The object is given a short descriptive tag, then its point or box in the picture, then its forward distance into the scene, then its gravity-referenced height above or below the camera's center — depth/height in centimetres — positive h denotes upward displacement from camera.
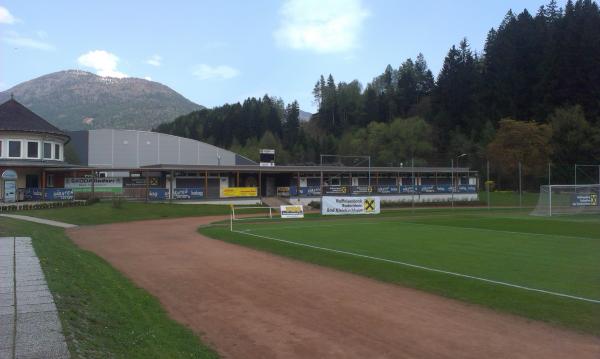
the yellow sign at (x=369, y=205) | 4244 -161
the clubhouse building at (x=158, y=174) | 4875 +141
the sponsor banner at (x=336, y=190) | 5800 -46
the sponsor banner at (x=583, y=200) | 4641 -139
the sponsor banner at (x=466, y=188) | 6750 -34
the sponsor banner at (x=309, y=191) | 5675 -55
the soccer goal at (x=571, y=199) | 4597 -129
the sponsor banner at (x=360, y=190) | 6037 -49
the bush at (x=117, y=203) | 4122 -132
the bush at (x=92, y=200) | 4425 -116
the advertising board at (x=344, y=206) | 4116 -163
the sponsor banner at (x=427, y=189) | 6494 -43
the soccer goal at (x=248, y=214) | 3709 -249
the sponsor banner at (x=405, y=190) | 6350 -53
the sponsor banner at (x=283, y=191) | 5738 -60
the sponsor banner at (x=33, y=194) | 4700 -62
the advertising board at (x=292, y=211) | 3916 -196
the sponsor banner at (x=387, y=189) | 6154 -40
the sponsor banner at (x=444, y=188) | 6600 -32
